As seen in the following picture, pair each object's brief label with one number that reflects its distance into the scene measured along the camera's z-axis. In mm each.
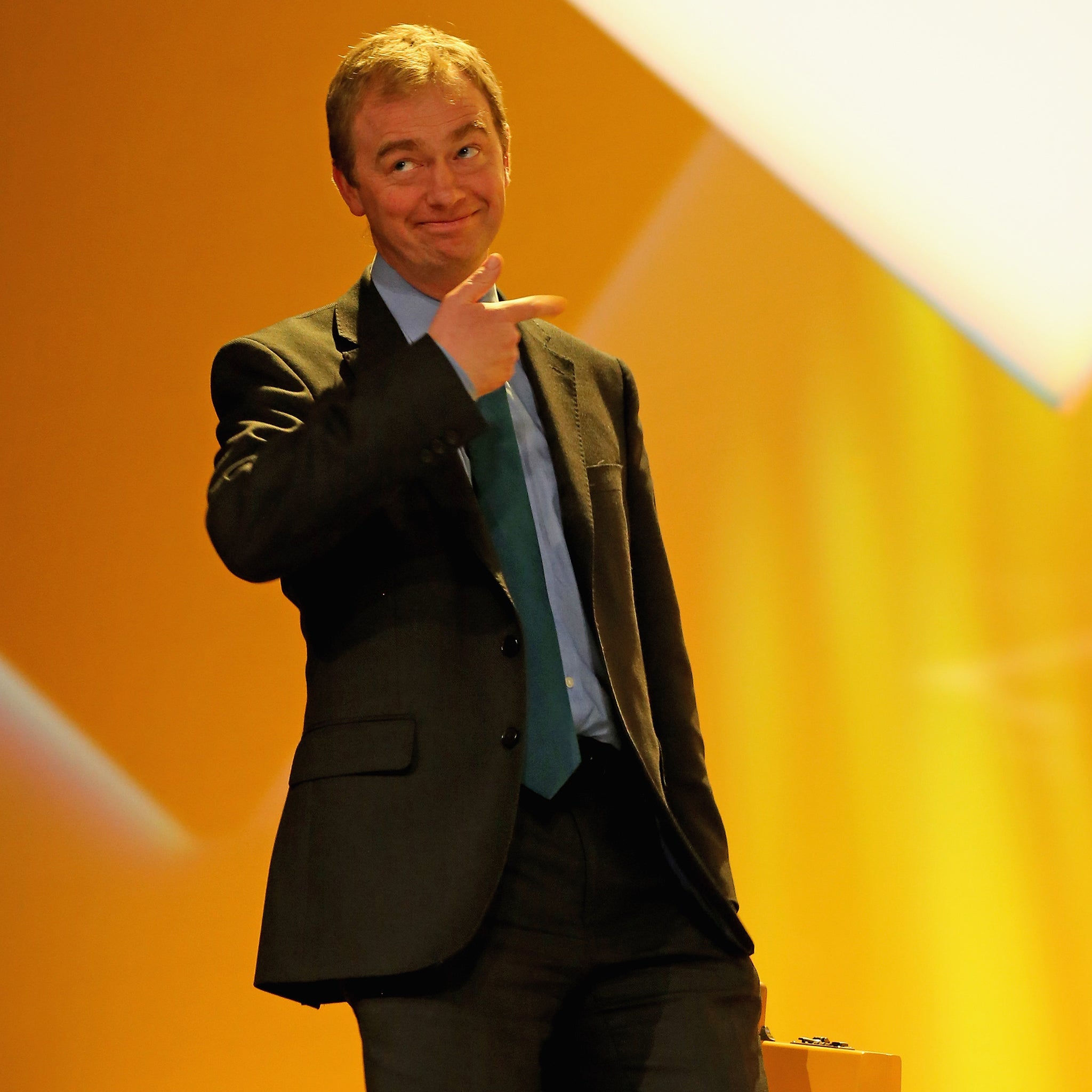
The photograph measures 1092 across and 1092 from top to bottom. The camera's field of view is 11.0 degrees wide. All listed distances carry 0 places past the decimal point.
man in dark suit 5294
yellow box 6114
